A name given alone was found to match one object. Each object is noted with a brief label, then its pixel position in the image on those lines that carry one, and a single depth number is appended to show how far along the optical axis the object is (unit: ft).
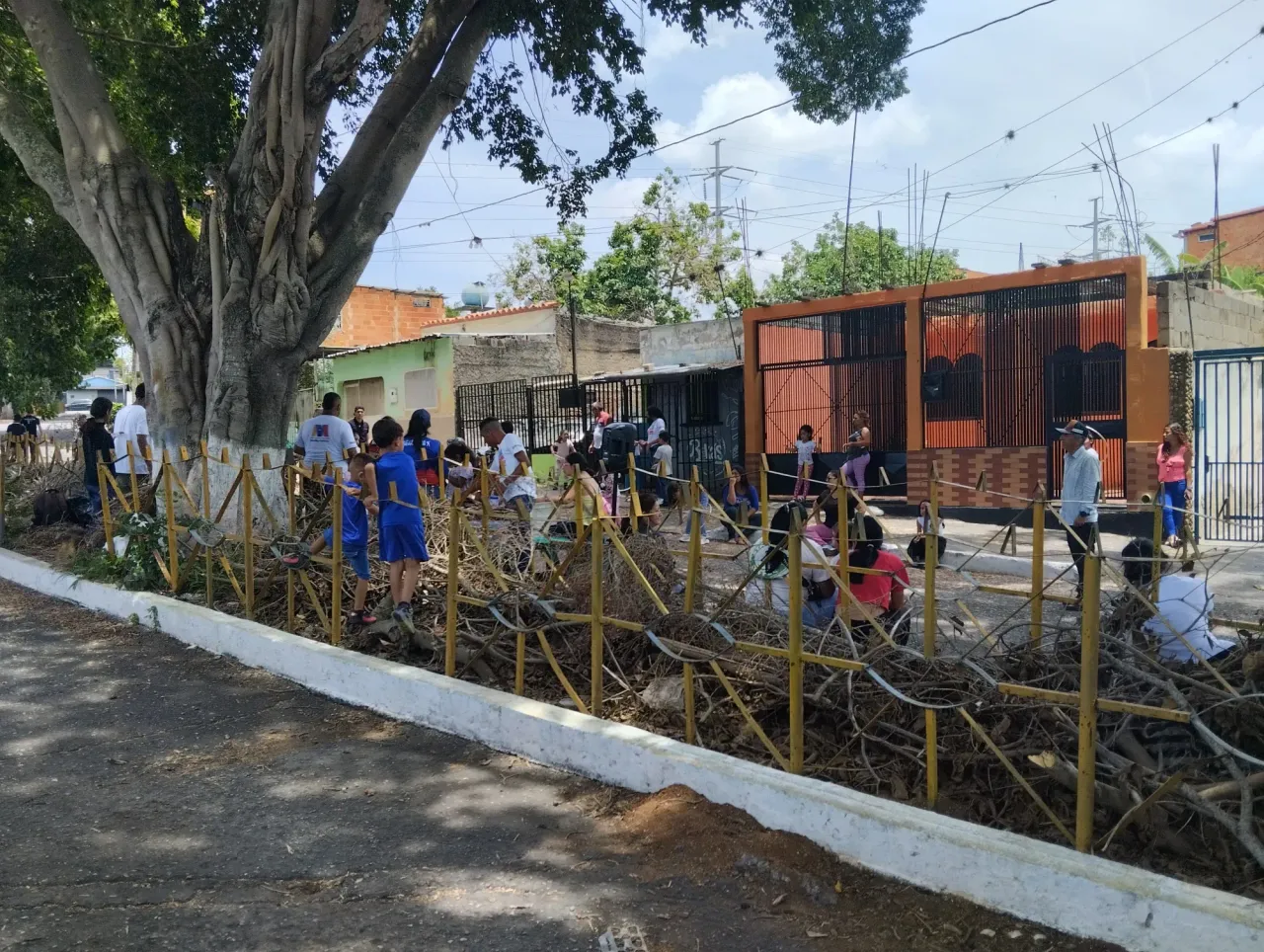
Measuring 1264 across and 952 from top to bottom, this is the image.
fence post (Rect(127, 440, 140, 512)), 27.12
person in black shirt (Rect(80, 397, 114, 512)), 35.83
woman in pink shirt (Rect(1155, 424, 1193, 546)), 32.60
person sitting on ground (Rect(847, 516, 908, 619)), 16.72
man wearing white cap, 26.02
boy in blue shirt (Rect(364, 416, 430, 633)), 19.84
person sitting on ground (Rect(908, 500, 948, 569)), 25.12
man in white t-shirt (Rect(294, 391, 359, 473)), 28.35
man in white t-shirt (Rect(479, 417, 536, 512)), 28.40
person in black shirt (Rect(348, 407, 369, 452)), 46.70
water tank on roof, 106.42
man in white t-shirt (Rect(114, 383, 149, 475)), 31.78
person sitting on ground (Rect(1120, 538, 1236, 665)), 13.87
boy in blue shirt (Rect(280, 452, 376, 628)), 21.13
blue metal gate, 38.60
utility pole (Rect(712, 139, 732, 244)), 108.68
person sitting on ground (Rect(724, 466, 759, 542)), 36.60
